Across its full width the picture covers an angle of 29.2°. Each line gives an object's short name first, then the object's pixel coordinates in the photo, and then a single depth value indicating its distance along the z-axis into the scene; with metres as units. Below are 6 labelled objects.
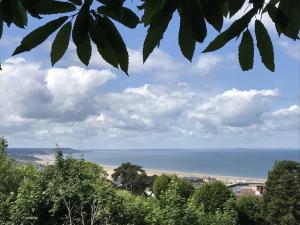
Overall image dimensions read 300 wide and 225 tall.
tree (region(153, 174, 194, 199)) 32.44
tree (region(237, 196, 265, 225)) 31.00
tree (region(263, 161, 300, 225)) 30.98
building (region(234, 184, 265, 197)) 51.19
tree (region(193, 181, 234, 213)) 28.07
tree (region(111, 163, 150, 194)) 48.03
